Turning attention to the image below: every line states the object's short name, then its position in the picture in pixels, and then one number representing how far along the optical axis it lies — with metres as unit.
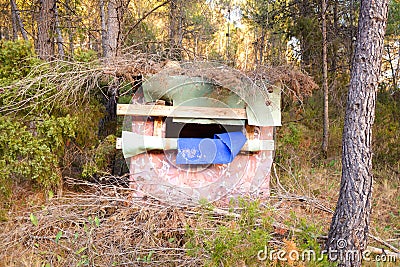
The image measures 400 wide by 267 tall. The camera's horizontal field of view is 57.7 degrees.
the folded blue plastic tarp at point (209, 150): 4.80
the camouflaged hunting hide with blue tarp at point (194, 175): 4.84
